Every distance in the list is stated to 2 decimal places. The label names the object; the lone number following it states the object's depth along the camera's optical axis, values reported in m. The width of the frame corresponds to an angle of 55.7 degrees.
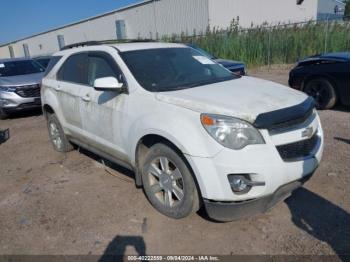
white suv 2.88
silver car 9.26
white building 24.10
